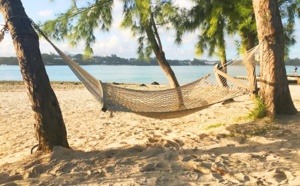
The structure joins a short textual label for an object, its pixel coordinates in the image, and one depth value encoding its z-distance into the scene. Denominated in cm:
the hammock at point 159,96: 270
